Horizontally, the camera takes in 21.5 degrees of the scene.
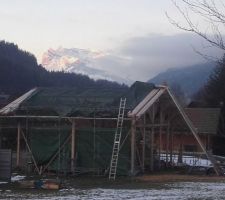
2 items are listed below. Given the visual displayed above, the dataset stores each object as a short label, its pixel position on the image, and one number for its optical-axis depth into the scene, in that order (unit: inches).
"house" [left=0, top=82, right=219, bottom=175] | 1224.8
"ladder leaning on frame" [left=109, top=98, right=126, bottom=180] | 1185.4
